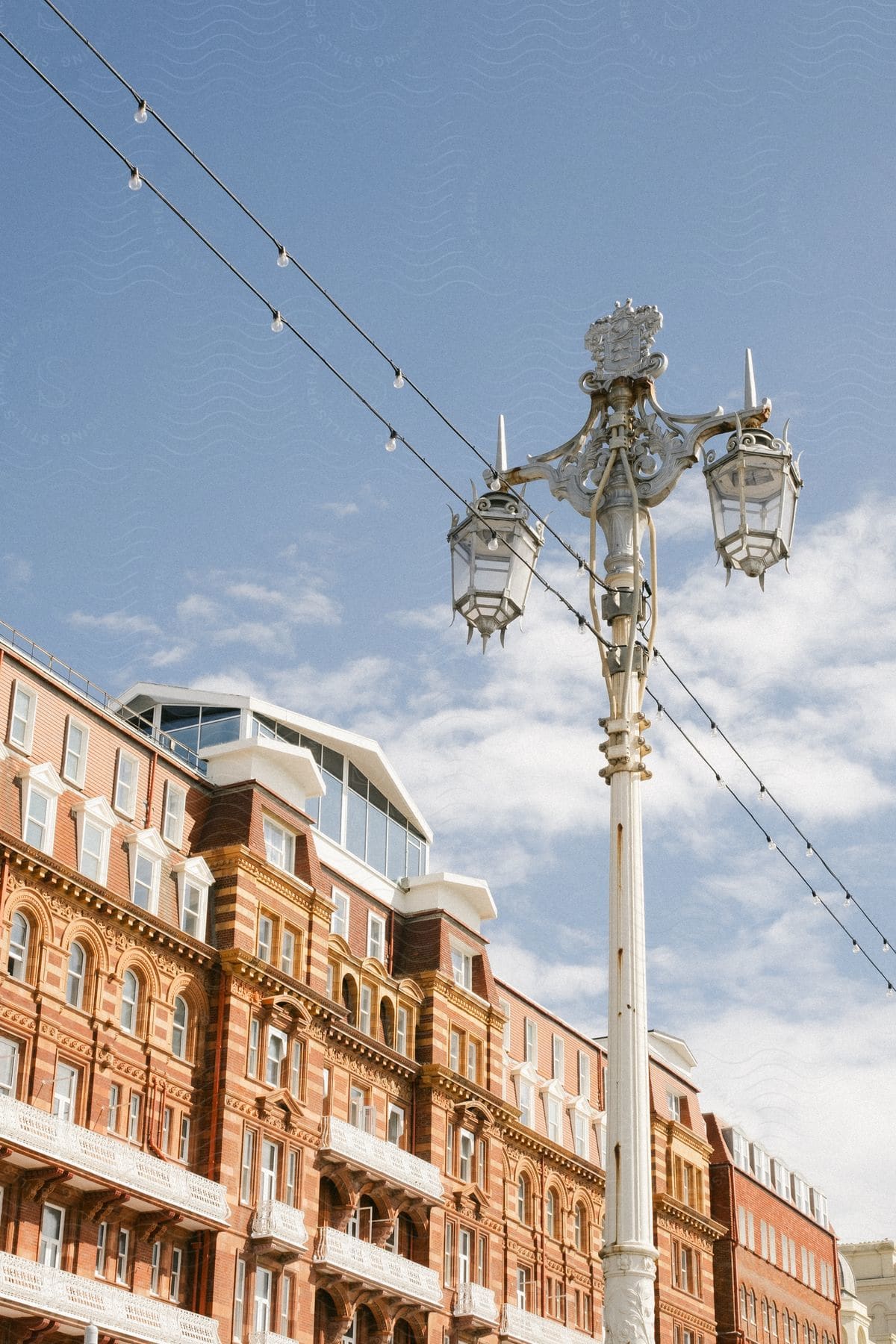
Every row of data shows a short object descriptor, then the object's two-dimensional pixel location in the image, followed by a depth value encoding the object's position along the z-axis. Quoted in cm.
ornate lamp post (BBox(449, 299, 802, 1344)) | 1536
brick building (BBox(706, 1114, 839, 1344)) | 7656
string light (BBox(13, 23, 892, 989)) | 1327
